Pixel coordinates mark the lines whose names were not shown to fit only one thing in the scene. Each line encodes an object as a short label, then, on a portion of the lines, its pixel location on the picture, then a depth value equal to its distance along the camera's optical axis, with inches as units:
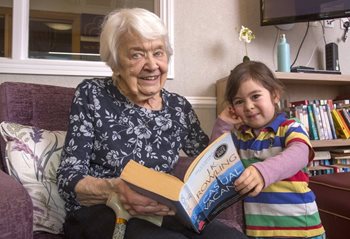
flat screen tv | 74.7
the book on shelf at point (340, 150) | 81.1
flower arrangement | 77.8
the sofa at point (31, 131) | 28.9
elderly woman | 36.6
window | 70.7
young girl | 41.8
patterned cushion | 42.5
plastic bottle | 78.3
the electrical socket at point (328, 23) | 91.5
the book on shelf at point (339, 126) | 79.4
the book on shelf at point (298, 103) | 79.6
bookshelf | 75.1
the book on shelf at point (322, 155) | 81.0
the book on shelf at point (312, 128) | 77.4
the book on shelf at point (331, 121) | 79.1
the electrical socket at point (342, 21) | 92.5
